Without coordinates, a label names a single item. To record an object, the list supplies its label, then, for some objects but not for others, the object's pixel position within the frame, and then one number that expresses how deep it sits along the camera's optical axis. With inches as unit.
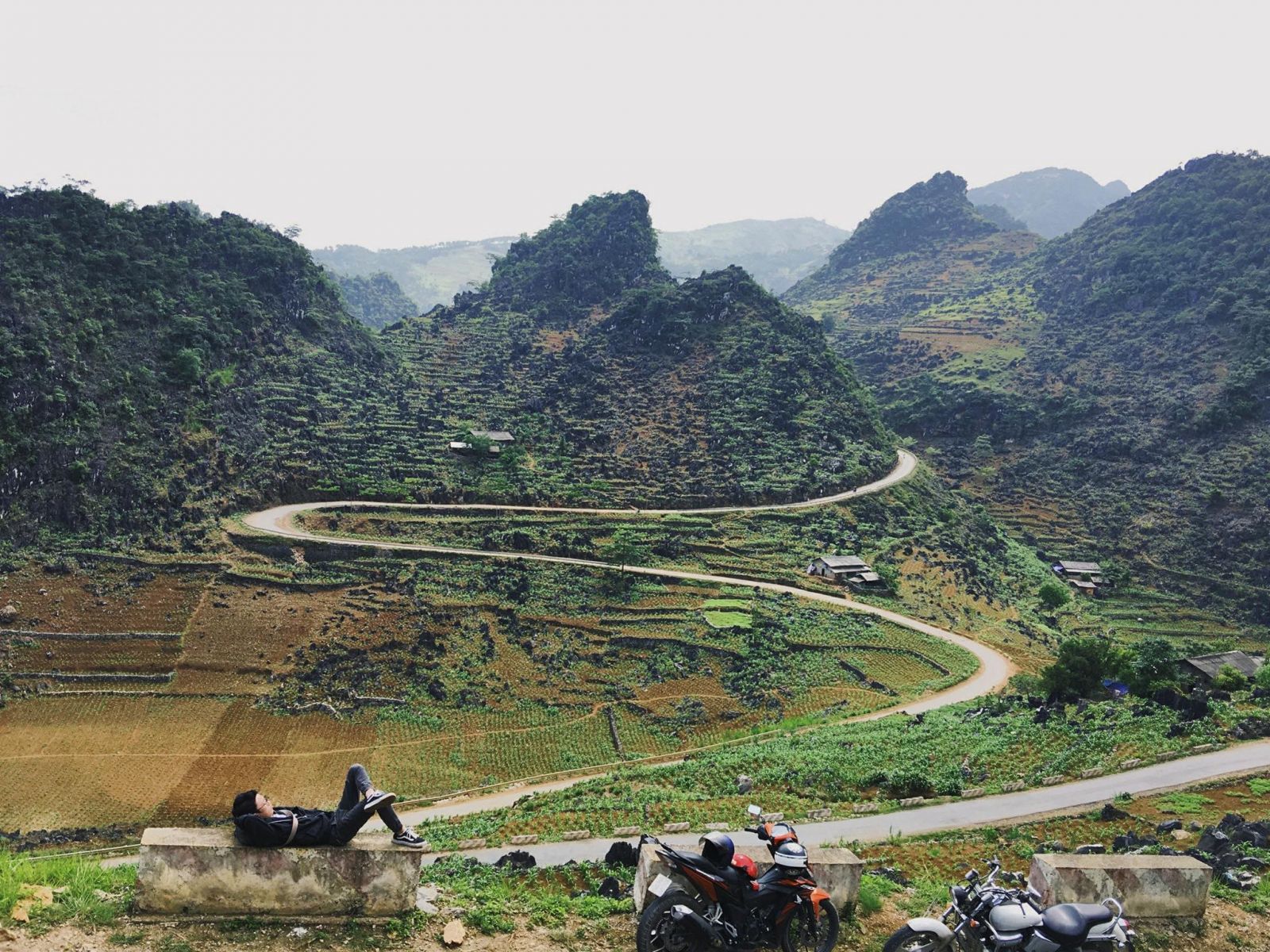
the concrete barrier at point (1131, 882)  317.1
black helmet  273.1
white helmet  276.5
